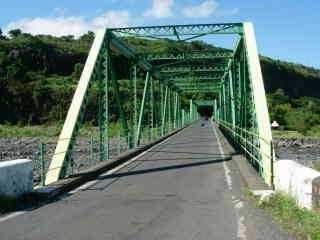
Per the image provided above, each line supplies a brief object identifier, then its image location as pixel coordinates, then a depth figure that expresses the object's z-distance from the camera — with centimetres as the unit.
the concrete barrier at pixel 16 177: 701
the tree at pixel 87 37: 12358
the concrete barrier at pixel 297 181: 564
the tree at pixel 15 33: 13178
